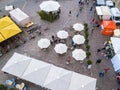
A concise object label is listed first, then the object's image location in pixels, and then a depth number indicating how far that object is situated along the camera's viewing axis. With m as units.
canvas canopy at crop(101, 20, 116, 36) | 24.68
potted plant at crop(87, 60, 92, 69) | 21.06
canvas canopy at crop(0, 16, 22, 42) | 22.97
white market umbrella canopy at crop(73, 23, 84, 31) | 24.36
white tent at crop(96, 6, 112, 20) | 26.34
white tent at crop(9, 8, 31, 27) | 25.22
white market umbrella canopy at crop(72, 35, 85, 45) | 22.77
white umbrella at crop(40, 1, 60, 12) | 26.23
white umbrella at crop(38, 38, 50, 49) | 22.42
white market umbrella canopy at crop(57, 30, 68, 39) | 23.45
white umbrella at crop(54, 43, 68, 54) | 21.88
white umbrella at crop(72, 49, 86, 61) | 21.14
